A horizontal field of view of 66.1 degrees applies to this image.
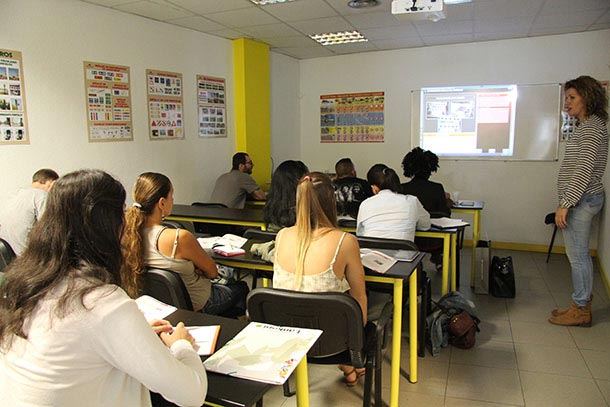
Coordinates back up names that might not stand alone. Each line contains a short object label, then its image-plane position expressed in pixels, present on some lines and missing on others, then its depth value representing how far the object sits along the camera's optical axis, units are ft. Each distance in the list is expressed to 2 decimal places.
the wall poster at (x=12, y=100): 10.61
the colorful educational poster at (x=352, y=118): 20.48
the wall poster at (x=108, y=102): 12.62
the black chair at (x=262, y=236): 9.49
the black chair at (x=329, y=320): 5.82
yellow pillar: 17.58
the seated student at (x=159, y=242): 6.88
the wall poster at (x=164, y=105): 14.43
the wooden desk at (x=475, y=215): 13.67
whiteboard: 17.51
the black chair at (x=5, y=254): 9.43
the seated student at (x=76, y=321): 3.15
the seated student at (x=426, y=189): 12.98
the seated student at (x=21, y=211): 10.03
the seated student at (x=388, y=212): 9.89
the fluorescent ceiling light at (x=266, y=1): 12.76
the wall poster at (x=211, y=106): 16.38
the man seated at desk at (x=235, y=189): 15.92
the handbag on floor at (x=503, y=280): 13.05
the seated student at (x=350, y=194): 13.28
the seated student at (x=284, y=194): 10.37
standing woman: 10.05
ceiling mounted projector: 10.28
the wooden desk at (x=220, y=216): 11.88
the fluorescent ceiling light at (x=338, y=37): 17.04
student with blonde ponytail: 6.38
